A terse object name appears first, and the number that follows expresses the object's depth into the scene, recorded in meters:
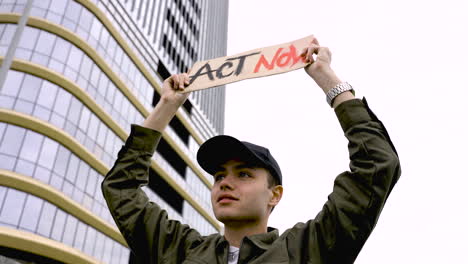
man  1.96
